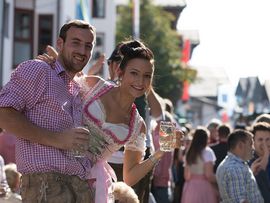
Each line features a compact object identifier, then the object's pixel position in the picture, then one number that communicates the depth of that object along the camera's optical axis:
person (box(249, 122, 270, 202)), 10.01
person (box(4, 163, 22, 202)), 10.34
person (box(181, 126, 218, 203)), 12.72
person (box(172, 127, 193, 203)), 15.10
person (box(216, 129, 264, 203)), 9.36
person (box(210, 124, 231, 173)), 13.71
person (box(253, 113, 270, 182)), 11.35
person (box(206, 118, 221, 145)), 16.23
